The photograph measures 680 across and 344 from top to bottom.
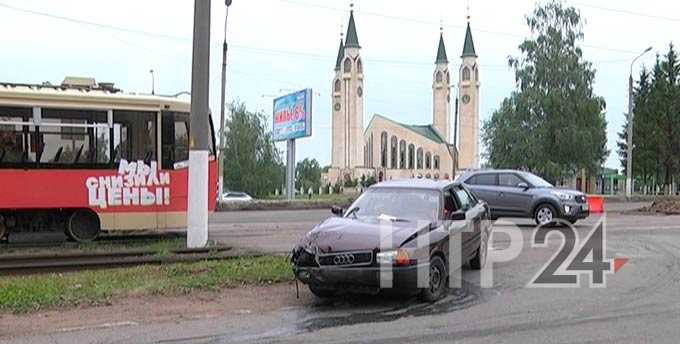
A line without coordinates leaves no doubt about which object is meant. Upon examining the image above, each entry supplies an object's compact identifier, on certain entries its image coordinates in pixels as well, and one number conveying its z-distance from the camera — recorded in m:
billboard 44.56
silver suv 19.69
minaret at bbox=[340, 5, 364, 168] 98.06
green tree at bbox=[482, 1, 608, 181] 52.66
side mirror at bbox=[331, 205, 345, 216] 10.62
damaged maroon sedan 8.64
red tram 13.92
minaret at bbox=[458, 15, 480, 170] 101.81
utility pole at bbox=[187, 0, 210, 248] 13.58
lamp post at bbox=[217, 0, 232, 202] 35.34
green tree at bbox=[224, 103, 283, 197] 76.75
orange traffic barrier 28.15
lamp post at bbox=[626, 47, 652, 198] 43.78
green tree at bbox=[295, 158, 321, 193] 116.29
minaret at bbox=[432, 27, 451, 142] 106.69
